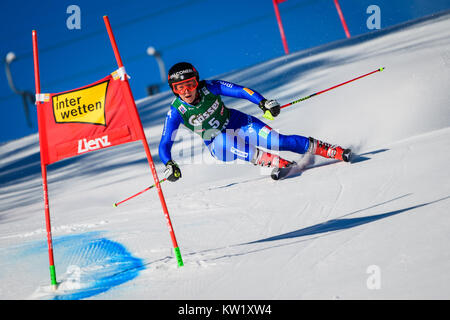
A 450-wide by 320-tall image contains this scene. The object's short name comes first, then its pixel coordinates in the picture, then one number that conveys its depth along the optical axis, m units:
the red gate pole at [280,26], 33.96
